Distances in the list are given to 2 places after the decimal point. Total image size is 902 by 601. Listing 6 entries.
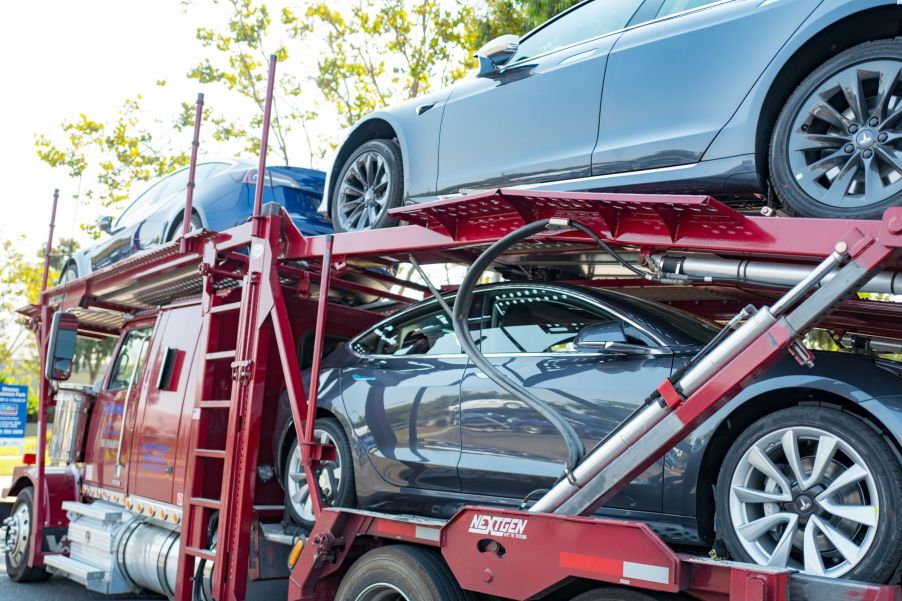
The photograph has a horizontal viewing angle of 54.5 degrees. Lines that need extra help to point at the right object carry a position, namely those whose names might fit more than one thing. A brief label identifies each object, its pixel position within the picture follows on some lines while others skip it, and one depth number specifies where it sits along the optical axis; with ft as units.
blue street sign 44.91
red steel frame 9.78
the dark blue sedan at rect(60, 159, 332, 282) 22.07
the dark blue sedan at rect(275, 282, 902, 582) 10.19
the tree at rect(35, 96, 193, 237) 69.46
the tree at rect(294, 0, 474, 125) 53.78
